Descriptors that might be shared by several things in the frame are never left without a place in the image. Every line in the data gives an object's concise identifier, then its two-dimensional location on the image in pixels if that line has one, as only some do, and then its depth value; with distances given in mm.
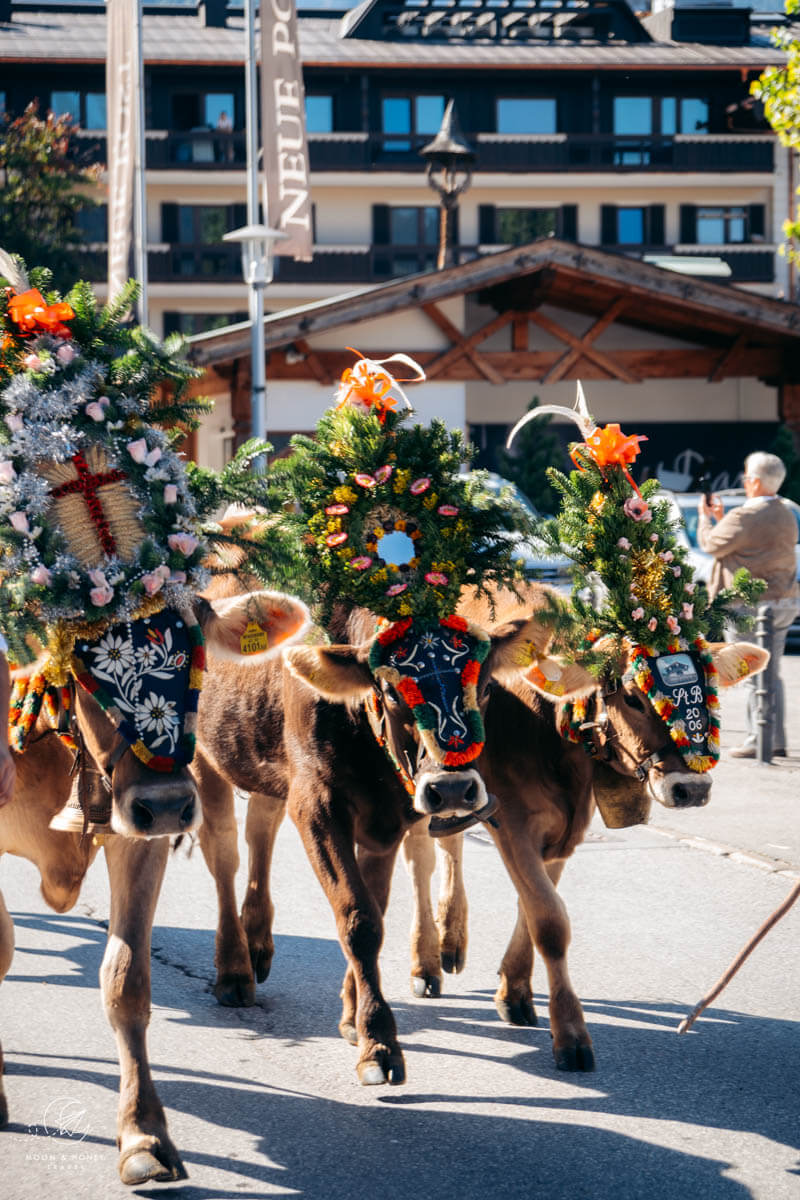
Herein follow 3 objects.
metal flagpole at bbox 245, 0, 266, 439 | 21938
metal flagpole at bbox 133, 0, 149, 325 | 22859
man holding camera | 12141
